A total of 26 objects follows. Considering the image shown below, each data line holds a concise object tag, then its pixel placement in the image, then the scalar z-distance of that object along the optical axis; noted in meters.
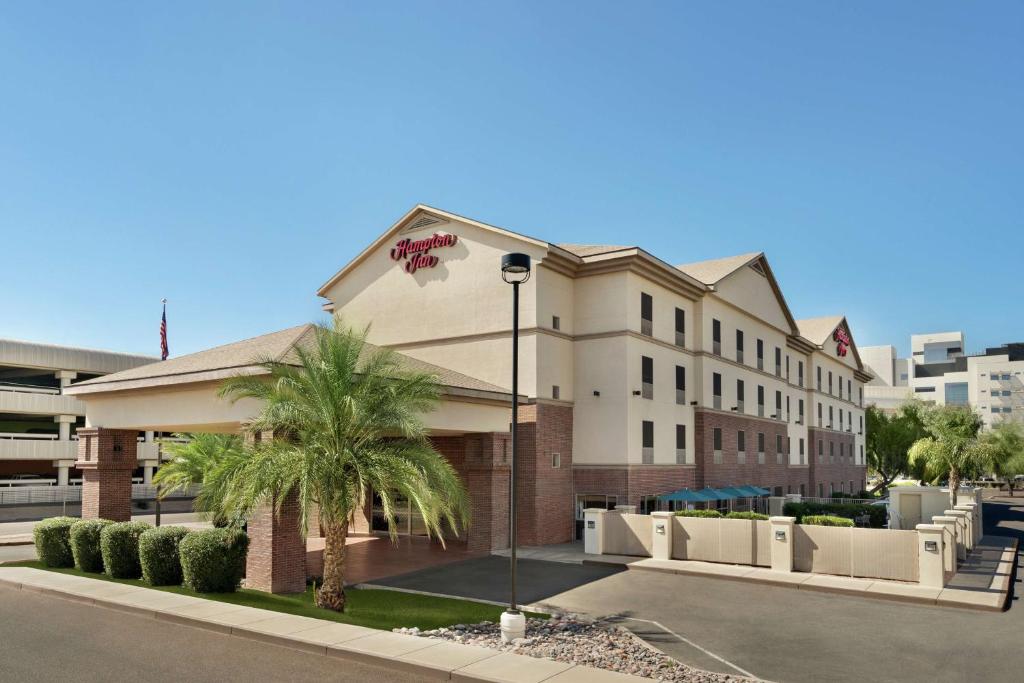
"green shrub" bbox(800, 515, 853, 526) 24.96
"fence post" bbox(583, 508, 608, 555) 27.30
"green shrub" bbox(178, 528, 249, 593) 17.69
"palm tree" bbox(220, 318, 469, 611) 16.70
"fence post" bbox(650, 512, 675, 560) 25.70
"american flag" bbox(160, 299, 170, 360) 47.50
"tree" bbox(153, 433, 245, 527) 32.59
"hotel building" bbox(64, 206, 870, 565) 26.06
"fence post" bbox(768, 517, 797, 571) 23.20
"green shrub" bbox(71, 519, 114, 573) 20.94
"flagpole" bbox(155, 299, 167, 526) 47.56
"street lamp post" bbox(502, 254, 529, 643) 14.17
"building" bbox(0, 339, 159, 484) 48.38
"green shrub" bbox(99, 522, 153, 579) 19.88
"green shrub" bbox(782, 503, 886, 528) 36.88
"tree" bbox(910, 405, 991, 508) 52.47
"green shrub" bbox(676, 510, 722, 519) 27.08
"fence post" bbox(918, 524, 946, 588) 20.62
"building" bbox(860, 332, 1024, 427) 153.50
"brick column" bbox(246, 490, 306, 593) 19.23
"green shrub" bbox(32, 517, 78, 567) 21.91
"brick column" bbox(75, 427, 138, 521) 25.66
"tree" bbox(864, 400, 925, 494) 78.19
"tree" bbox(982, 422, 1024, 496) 54.66
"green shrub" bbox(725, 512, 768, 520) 26.82
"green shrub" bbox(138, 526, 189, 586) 18.75
